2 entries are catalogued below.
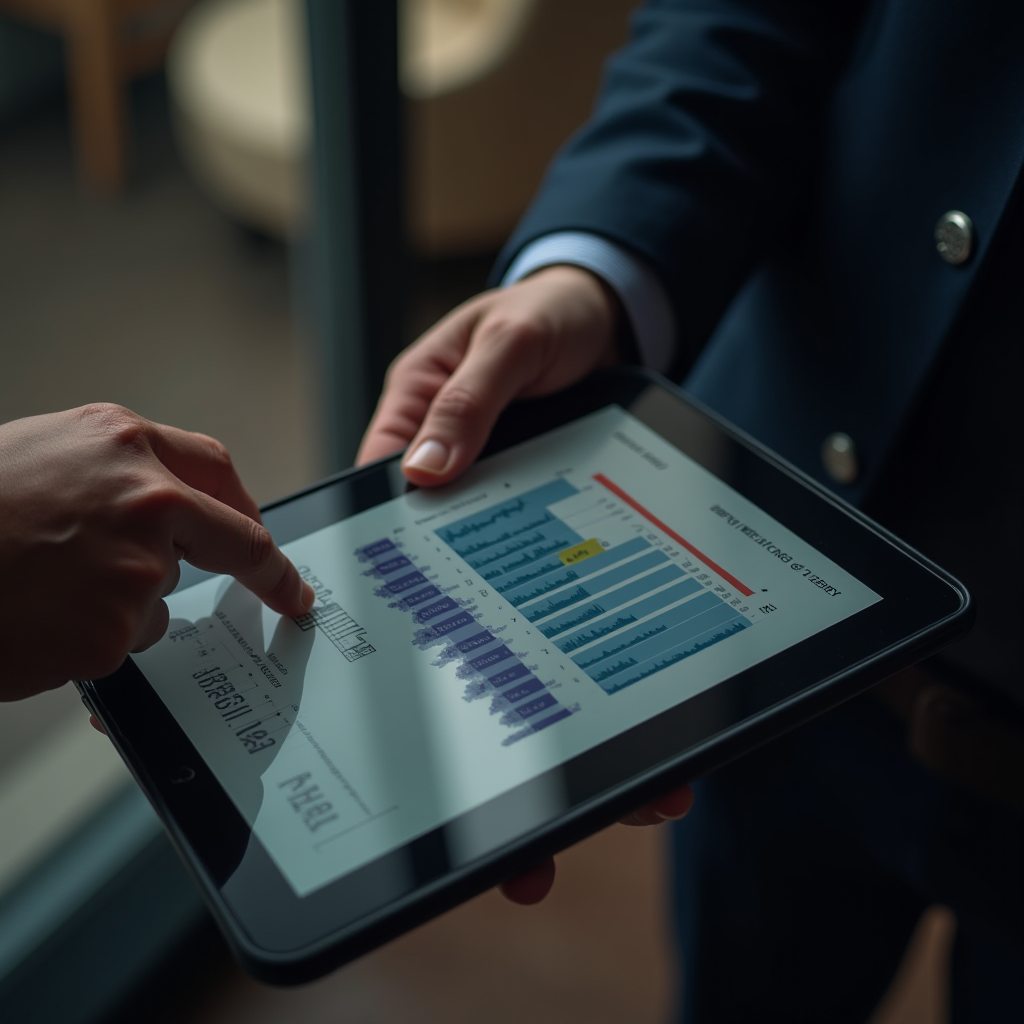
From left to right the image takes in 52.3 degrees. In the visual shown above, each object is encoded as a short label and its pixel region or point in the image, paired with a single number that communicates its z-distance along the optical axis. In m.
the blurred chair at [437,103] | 1.69
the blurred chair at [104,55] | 1.20
